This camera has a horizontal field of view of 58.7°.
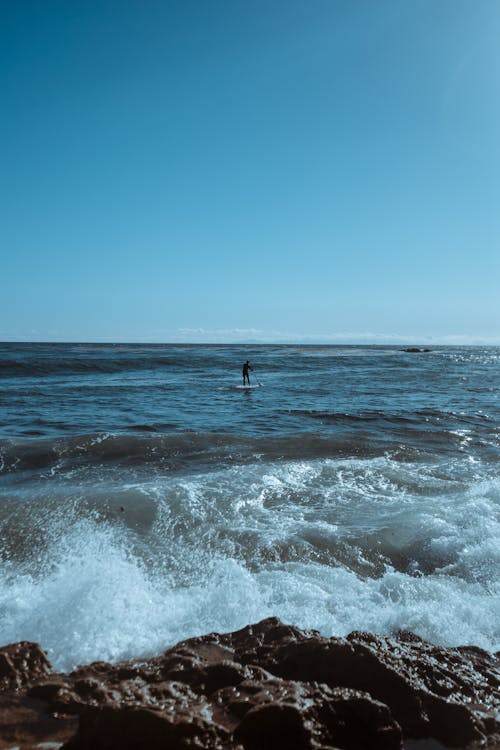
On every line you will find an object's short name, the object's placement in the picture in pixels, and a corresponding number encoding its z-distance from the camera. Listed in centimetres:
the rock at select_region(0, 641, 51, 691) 303
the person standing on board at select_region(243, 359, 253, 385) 2785
